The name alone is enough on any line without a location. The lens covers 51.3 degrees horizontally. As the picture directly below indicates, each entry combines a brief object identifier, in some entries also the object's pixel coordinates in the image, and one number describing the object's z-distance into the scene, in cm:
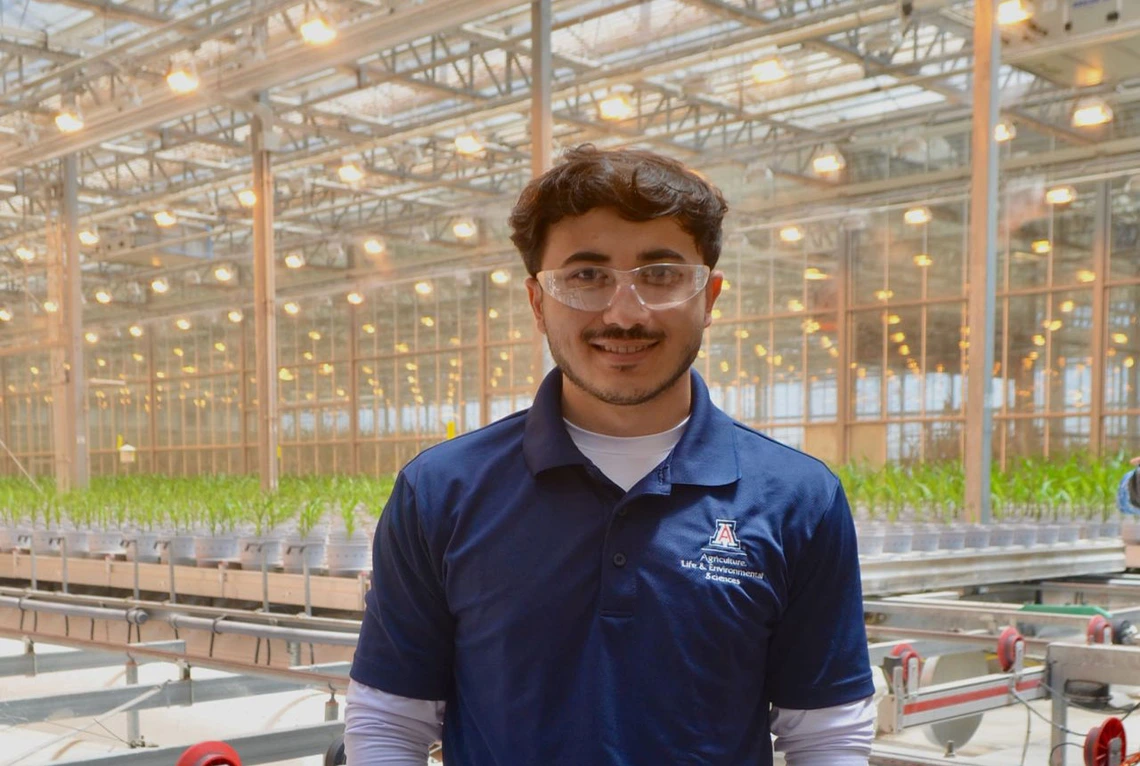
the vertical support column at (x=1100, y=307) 1308
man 107
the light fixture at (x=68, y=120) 1076
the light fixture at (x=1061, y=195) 1320
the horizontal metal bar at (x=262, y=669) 267
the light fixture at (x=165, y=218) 1702
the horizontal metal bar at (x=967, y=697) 301
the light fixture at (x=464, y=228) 1606
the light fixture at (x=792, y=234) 1521
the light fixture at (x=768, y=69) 964
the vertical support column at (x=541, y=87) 787
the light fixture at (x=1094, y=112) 1107
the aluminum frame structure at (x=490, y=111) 1030
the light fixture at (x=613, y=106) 1040
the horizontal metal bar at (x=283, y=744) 217
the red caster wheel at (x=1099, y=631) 357
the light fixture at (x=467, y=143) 1153
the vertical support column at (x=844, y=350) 1508
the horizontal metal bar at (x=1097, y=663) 290
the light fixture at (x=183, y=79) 951
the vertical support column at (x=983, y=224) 662
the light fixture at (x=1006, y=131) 1296
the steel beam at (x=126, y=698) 263
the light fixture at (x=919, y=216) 1423
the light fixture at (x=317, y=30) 839
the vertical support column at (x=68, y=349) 1327
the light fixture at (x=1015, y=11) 795
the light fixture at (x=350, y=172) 1332
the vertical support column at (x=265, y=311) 1111
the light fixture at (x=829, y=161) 1366
